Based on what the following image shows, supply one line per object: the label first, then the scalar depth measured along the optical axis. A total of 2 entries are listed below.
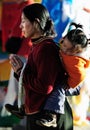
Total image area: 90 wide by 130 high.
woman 3.58
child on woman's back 3.59
